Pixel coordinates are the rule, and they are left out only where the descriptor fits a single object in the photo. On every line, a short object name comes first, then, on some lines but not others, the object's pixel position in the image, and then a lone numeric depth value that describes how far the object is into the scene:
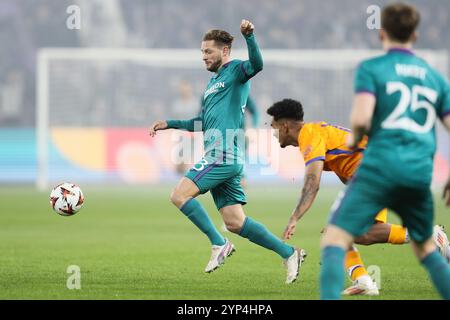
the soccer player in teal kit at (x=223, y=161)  17.55
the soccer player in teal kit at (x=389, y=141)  11.95
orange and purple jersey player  15.51
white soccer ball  20.44
